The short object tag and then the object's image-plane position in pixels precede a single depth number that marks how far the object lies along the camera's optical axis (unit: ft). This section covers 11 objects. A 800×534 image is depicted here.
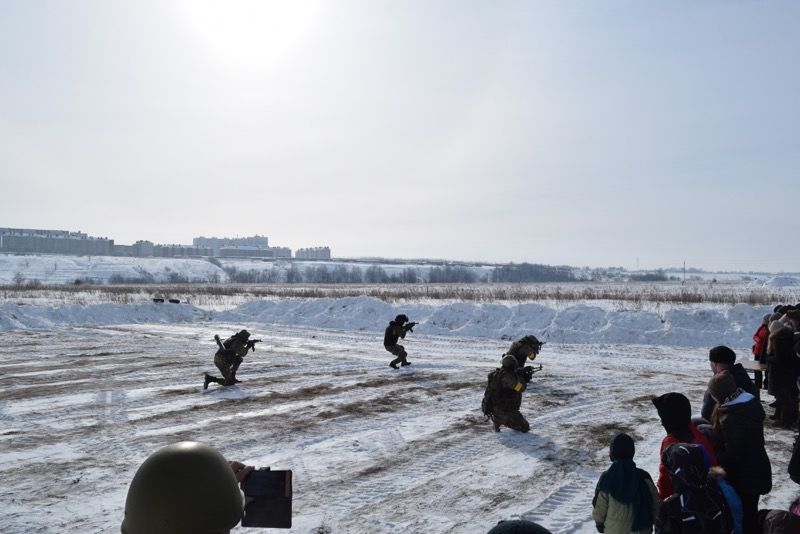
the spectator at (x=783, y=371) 30.09
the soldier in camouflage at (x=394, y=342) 49.95
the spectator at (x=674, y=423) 14.58
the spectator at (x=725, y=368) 19.98
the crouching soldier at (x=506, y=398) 29.81
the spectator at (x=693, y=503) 12.69
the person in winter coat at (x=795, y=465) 15.71
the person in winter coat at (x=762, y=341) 37.11
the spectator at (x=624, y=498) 13.87
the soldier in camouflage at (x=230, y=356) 42.01
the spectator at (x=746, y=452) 15.55
